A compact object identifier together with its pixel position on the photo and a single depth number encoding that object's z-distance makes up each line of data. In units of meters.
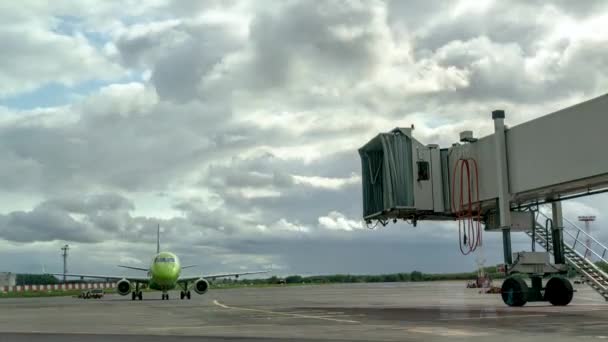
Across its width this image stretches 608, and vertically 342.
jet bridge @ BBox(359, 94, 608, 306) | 25.98
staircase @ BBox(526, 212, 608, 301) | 29.77
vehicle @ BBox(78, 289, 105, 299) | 73.62
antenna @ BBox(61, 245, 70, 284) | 147.75
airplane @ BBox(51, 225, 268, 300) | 56.44
